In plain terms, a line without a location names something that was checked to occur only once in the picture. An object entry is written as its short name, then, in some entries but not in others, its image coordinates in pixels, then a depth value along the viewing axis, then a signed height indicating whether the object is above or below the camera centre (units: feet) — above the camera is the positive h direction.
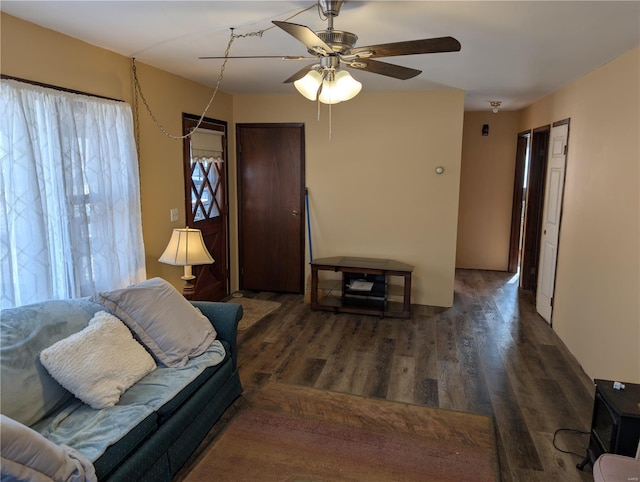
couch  5.98 -3.35
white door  14.48 -1.47
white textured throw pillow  6.91 -3.03
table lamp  11.53 -2.02
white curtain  8.40 -0.51
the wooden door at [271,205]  17.61 -1.27
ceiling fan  6.68 +1.89
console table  15.55 -4.09
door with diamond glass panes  14.79 -0.81
